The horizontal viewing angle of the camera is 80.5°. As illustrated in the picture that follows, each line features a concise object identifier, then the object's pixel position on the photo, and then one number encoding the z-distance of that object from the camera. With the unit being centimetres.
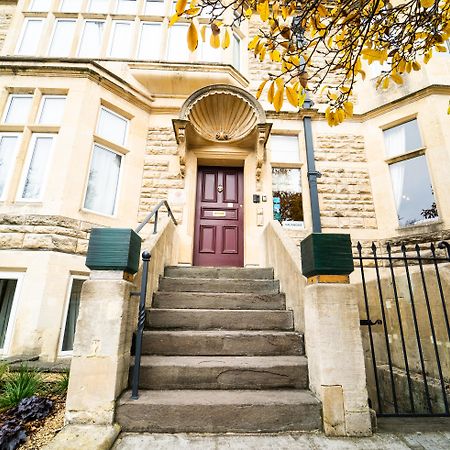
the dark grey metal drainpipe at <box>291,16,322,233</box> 605
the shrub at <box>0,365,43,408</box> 241
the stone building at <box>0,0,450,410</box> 489
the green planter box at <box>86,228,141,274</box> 250
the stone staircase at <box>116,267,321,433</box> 222
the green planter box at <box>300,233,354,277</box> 249
